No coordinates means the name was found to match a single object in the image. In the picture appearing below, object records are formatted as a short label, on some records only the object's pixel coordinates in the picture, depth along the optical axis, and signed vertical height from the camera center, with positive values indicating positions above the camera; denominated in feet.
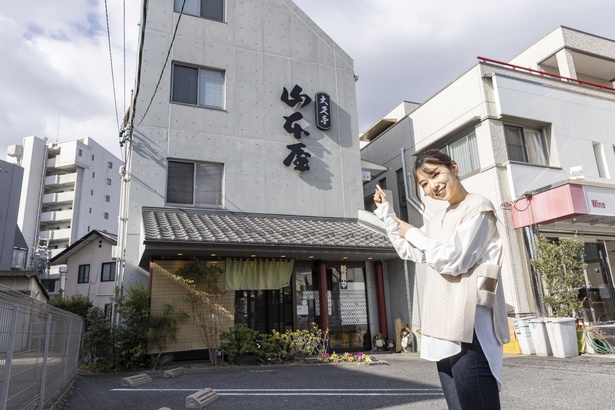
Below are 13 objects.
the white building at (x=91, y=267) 81.30 +9.31
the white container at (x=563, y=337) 26.66 -2.98
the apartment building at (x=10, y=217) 82.48 +20.48
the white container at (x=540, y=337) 27.96 -3.09
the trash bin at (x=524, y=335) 28.96 -2.98
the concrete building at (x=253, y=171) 30.78 +11.97
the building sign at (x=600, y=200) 30.50 +6.85
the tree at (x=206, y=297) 28.96 +0.76
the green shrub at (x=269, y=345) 28.45 -2.87
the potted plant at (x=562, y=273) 28.71 +1.36
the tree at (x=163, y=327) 27.02 -1.21
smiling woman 4.88 -0.13
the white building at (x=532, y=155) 30.94 +12.18
